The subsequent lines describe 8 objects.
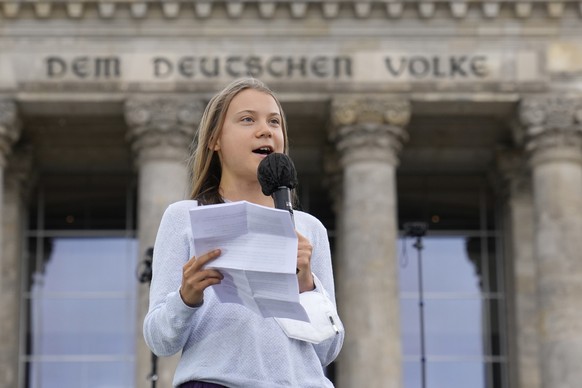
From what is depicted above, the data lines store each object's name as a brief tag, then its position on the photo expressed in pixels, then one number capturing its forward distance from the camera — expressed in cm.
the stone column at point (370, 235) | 2839
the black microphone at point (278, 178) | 515
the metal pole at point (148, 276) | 2292
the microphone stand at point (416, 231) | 2584
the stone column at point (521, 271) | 3203
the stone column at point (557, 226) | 2831
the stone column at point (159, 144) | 2903
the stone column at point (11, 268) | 3206
